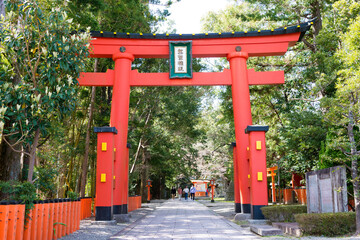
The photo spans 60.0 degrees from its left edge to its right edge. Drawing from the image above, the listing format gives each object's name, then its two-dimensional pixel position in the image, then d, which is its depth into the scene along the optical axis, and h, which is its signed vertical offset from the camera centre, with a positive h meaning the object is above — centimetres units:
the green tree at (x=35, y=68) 629 +233
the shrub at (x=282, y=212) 849 -101
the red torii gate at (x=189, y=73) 1045 +355
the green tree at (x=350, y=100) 659 +170
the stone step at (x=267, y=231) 689 -125
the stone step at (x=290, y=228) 658 -119
